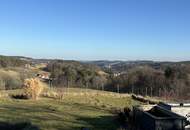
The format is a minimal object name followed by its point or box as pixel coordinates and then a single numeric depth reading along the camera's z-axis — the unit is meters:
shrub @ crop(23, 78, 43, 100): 12.44
